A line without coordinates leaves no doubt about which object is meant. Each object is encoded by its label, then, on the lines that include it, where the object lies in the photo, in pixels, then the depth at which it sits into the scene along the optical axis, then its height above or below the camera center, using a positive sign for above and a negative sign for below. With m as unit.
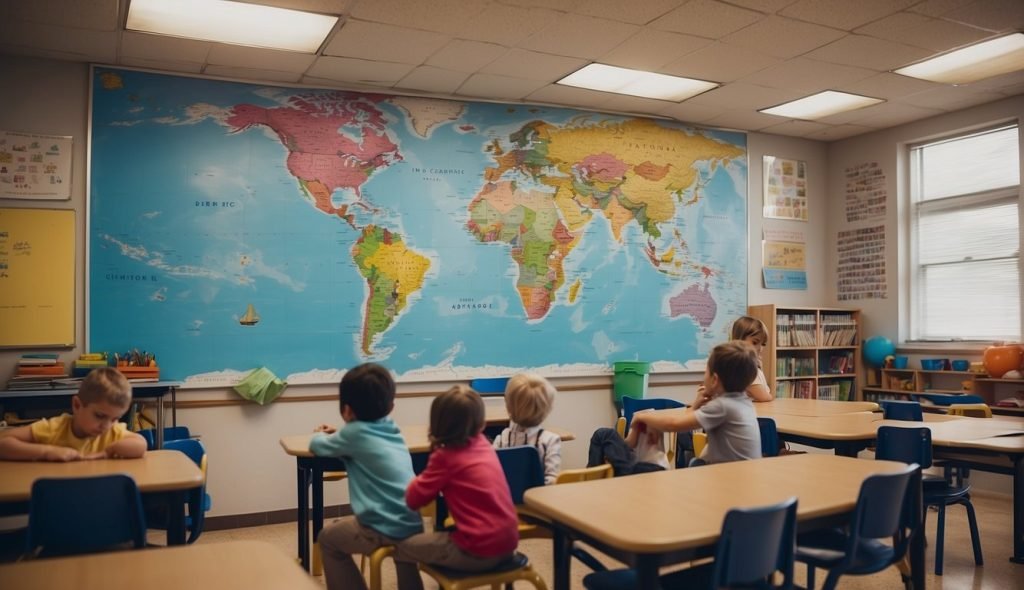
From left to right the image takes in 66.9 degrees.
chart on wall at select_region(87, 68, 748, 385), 4.93 +0.50
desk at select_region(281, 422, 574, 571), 3.40 -0.73
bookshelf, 6.82 -0.45
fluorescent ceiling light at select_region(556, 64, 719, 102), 5.43 +1.61
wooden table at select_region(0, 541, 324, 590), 1.60 -0.59
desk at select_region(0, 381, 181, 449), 4.29 -0.54
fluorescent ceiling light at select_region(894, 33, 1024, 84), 4.96 +1.63
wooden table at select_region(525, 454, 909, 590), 1.92 -0.59
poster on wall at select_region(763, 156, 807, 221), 7.18 +1.07
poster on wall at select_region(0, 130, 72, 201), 4.64 +0.82
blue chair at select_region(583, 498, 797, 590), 1.97 -0.65
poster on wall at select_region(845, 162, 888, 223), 7.04 +1.02
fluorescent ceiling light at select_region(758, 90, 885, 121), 6.09 +1.61
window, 6.19 +0.55
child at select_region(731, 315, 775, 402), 4.77 -0.21
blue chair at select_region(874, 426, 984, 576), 3.56 -0.67
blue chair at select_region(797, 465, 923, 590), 2.41 -0.78
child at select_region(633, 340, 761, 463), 3.20 -0.47
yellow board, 4.61 +0.14
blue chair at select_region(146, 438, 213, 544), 3.17 -0.83
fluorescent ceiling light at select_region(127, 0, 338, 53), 4.18 +1.57
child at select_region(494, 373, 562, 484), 3.03 -0.45
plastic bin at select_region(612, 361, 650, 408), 6.15 -0.61
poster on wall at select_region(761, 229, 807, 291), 7.14 +0.40
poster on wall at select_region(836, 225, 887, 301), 7.03 +0.36
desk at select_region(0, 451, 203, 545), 2.36 -0.58
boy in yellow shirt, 2.74 -0.48
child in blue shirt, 2.61 -0.59
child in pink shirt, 2.35 -0.59
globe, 6.85 -0.41
